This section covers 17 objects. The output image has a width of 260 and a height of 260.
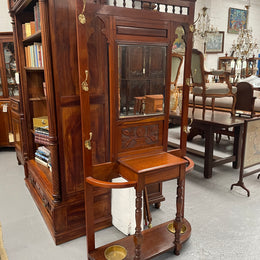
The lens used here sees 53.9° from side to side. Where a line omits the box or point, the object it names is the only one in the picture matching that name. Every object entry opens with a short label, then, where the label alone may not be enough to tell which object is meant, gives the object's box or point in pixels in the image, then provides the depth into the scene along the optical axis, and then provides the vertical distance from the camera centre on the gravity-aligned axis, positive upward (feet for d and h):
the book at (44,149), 9.04 -2.62
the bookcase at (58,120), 6.30 -1.15
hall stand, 5.42 -0.63
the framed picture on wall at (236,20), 27.12 +5.96
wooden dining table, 11.31 -2.37
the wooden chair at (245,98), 14.25 -1.22
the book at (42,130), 8.25 -1.74
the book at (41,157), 9.13 -2.89
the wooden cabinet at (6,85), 13.80 -0.46
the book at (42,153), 9.02 -2.75
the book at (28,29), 8.83 +1.61
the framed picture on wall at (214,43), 26.20 +3.37
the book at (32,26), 8.52 +1.65
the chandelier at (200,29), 20.65 +3.97
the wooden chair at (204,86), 13.44 -0.54
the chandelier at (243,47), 24.65 +2.81
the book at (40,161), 9.16 -3.08
